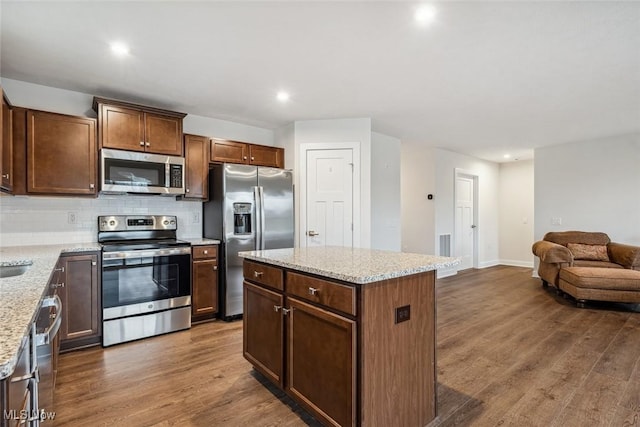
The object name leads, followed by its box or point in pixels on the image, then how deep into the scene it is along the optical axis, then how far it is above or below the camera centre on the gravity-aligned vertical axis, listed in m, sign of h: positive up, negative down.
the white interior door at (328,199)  4.30 +0.17
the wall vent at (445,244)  6.45 -0.64
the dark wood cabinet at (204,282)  3.57 -0.76
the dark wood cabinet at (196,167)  3.77 +0.53
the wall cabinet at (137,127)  3.22 +0.87
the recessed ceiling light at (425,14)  2.00 +1.23
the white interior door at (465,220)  6.90 -0.18
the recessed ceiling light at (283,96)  3.40 +1.21
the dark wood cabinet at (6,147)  2.59 +0.54
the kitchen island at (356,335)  1.57 -0.64
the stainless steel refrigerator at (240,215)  3.72 -0.03
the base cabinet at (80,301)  2.83 -0.76
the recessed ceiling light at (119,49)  2.44 +1.23
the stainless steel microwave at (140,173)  3.21 +0.41
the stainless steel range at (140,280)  3.04 -0.65
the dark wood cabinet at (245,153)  4.02 +0.75
